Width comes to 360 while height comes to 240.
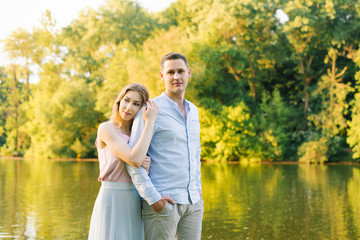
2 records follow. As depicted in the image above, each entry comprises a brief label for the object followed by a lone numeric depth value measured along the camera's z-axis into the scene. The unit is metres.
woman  3.09
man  2.98
